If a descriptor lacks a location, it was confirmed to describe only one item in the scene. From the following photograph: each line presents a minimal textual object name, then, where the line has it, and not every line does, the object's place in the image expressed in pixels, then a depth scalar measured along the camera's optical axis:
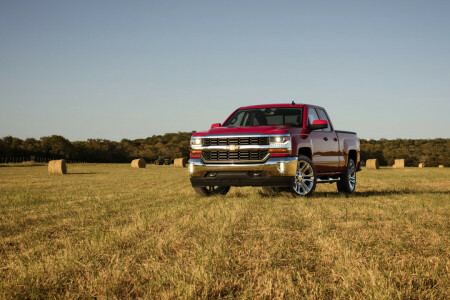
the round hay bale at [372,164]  57.12
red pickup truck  11.63
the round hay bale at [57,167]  39.17
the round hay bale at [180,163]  59.50
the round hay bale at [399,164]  65.25
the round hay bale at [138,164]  57.00
